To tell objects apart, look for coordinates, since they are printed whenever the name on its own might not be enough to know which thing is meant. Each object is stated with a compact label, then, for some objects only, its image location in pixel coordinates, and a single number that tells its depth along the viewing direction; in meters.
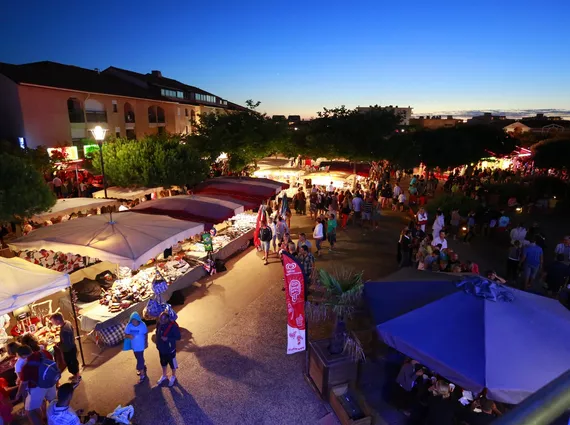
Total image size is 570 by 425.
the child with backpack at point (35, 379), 5.42
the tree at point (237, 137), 21.48
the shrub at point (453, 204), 16.88
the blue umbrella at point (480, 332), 4.44
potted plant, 6.07
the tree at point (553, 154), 24.84
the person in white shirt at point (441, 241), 10.38
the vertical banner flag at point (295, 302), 6.31
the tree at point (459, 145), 31.47
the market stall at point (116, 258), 8.28
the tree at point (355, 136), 26.97
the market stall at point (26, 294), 6.24
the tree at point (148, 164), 15.95
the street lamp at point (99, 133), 11.88
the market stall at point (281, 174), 22.05
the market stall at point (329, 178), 19.03
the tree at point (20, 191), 9.27
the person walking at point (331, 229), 13.41
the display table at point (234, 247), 12.52
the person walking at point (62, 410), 4.55
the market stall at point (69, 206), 11.45
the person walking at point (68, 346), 6.43
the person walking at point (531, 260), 9.99
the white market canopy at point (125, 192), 15.39
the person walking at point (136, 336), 6.63
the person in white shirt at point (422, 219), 13.74
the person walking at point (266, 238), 12.53
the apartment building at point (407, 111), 98.18
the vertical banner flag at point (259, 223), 13.73
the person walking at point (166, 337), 6.50
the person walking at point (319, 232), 12.90
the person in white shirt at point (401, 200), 19.91
